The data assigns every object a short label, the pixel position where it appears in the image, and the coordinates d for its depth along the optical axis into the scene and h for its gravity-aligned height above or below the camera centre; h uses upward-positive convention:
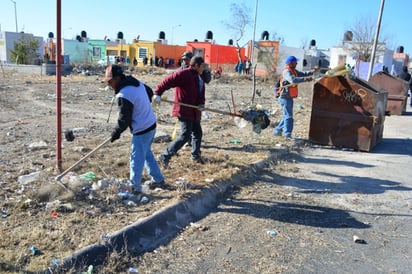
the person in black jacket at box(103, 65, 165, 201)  4.27 -0.63
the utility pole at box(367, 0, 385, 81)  12.74 +1.44
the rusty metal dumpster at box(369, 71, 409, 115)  13.51 -0.37
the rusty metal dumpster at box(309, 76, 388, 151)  7.48 -0.71
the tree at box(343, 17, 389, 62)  38.30 +3.02
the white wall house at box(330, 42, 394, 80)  41.53 +2.25
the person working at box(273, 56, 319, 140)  7.59 -0.32
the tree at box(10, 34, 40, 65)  38.75 +0.46
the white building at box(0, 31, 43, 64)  49.78 +1.61
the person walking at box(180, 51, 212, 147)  6.31 -0.02
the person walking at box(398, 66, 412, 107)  15.88 +0.12
